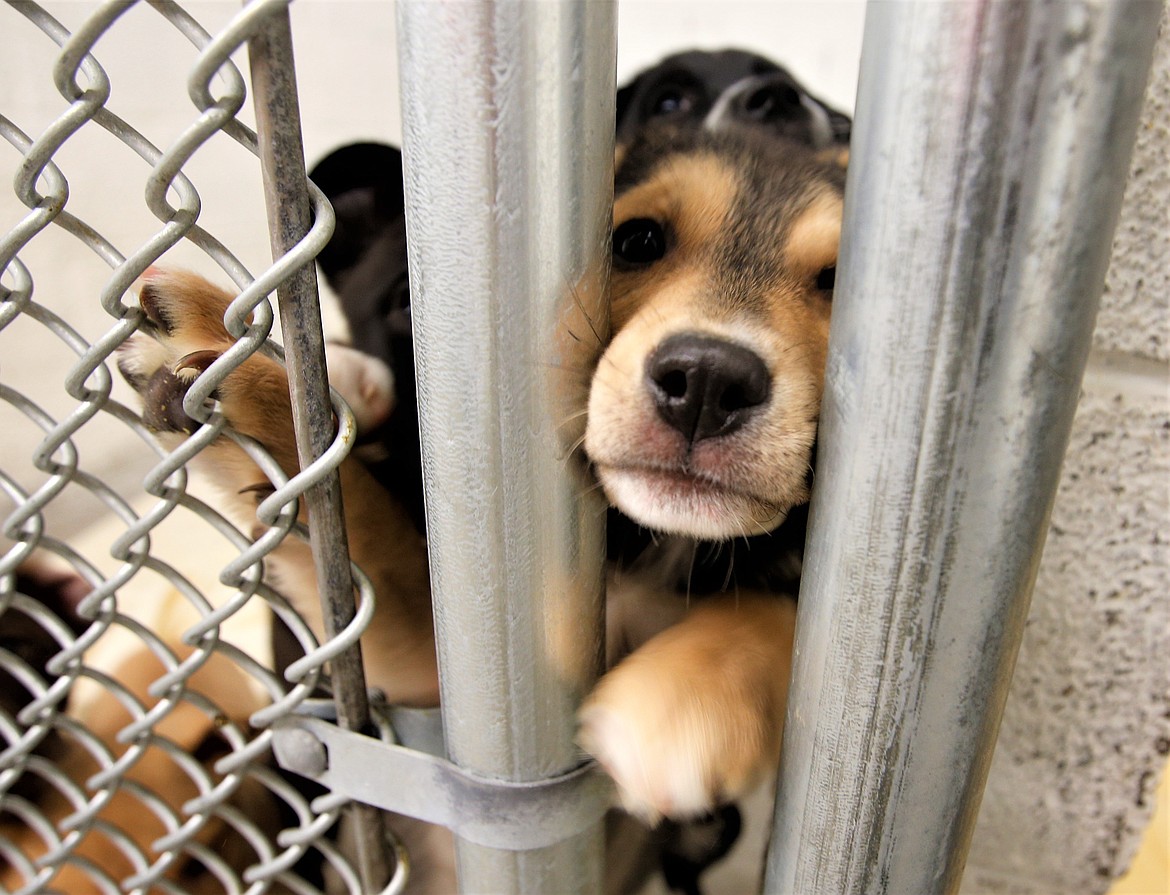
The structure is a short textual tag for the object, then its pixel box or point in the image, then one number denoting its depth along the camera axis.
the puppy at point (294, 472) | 0.20
